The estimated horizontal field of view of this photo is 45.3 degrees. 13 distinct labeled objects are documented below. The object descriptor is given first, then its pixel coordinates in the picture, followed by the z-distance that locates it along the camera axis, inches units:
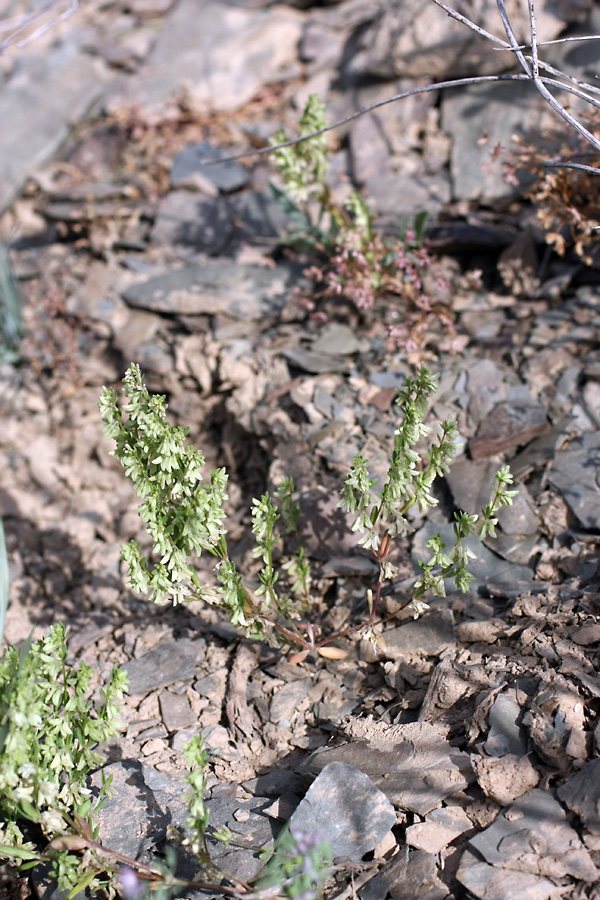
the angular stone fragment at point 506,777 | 76.1
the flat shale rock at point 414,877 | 72.2
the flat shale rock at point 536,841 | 69.8
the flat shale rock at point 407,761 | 79.5
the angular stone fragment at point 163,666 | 105.9
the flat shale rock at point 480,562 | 107.7
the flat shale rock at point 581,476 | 111.5
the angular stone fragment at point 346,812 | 77.1
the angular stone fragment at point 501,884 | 68.7
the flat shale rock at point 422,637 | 98.0
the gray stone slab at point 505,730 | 79.0
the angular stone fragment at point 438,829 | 75.8
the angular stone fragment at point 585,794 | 71.6
